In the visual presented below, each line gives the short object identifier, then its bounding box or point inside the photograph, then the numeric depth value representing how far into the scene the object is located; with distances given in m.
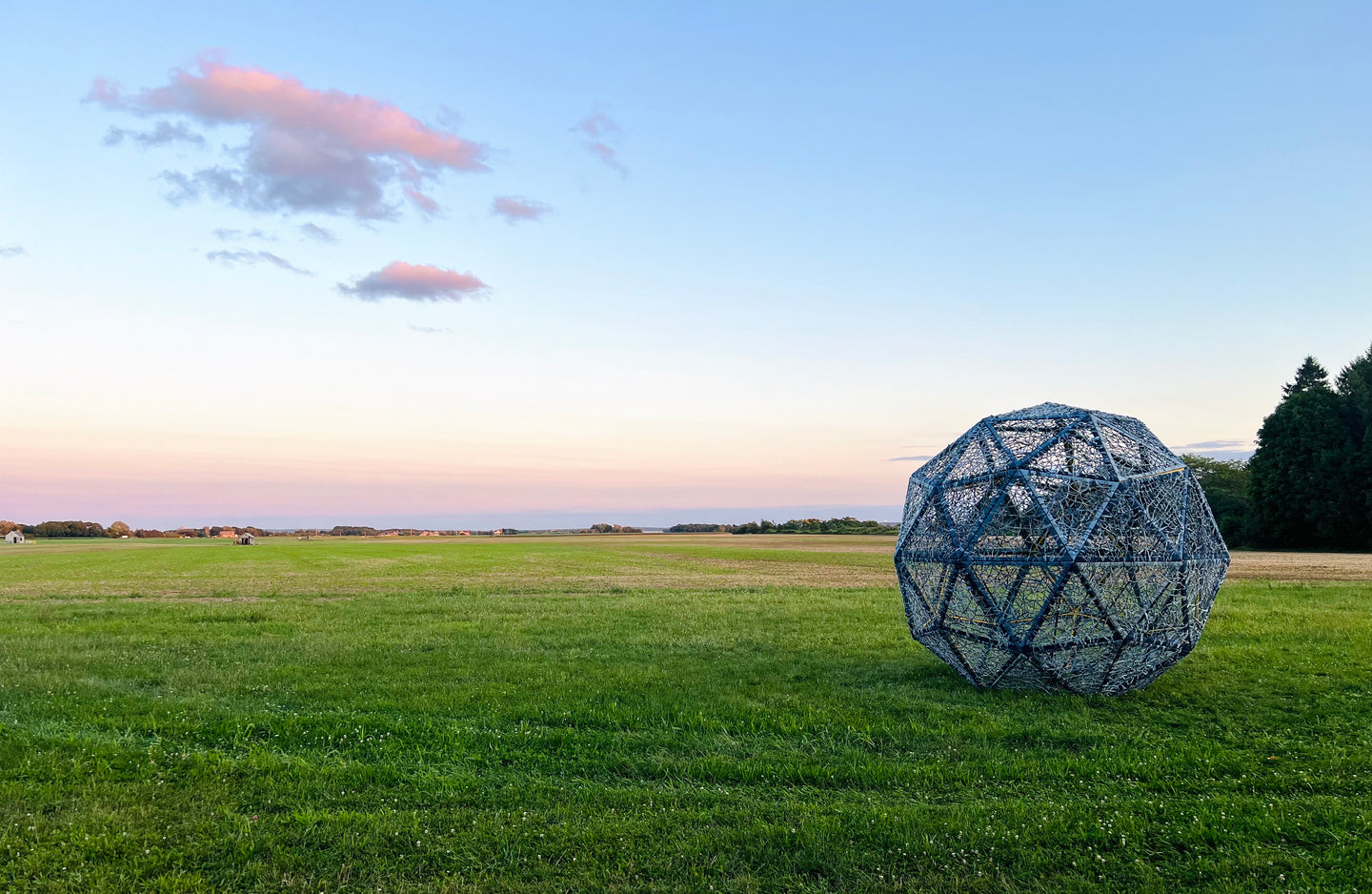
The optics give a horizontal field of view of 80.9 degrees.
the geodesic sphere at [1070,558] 10.60
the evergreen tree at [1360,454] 63.81
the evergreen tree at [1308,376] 75.06
